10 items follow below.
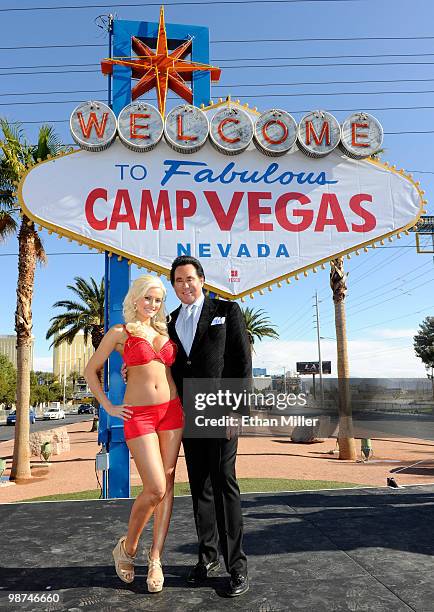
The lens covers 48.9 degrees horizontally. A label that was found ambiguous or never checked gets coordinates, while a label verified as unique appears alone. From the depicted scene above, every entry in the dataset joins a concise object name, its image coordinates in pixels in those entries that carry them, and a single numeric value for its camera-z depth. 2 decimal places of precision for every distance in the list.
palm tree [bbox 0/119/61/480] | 14.74
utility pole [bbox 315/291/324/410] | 53.72
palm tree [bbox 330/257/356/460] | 16.59
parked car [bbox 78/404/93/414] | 73.04
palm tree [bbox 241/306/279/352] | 39.30
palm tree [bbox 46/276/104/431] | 29.16
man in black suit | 2.91
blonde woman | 2.81
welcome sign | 6.02
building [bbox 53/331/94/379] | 191.02
